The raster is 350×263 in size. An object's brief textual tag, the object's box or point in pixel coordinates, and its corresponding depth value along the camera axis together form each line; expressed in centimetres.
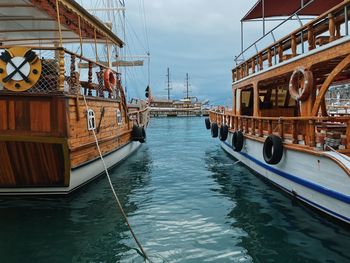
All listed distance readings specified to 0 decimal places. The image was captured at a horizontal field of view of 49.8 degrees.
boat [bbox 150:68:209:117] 7240
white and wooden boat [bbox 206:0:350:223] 645
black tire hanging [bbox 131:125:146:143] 1516
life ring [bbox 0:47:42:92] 735
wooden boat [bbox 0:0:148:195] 739
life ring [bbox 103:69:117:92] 1110
